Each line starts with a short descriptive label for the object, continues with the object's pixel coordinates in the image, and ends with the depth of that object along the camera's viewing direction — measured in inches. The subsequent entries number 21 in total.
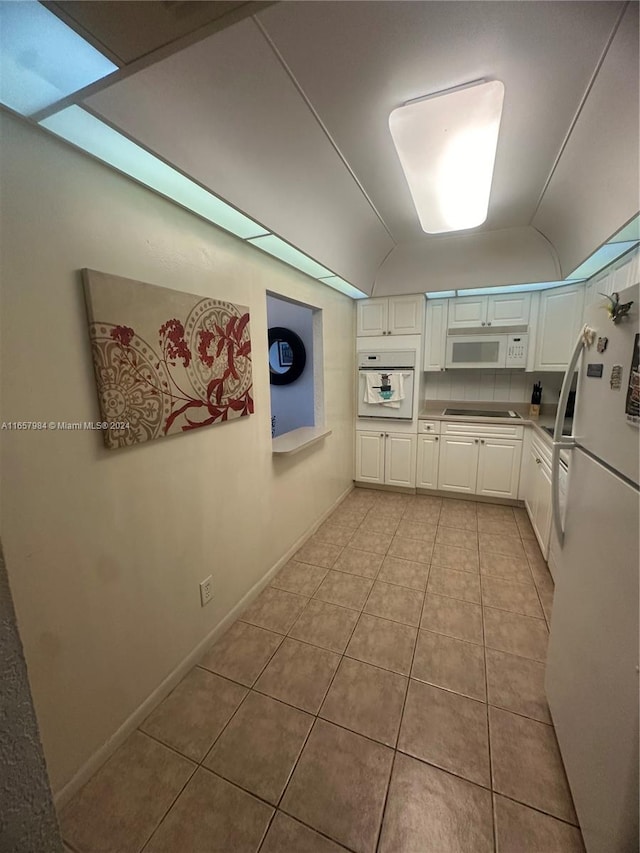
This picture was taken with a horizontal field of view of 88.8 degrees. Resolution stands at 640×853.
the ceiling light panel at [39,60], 31.0
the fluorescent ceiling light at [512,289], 114.4
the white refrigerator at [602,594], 31.1
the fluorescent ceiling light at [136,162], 38.0
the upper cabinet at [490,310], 123.3
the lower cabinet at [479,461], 125.3
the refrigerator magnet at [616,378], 36.0
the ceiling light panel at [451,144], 52.5
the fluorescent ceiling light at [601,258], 77.9
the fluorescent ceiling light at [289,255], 73.0
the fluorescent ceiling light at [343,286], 106.7
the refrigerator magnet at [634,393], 32.0
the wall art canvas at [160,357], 45.4
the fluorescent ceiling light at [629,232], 65.5
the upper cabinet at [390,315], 130.6
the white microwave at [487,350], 124.7
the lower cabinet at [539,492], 94.0
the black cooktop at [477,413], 134.4
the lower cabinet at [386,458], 140.7
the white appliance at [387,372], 133.6
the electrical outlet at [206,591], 66.7
